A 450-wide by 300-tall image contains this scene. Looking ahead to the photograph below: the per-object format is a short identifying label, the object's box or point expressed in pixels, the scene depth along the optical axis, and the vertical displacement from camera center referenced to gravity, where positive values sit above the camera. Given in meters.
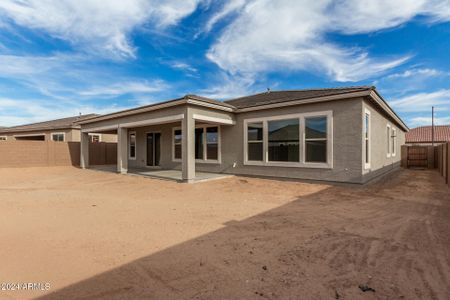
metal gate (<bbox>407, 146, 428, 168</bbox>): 17.97 -0.92
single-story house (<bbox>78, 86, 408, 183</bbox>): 8.45 +0.53
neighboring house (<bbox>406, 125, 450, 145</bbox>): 28.62 +1.24
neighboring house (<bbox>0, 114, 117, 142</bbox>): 20.14 +1.26
